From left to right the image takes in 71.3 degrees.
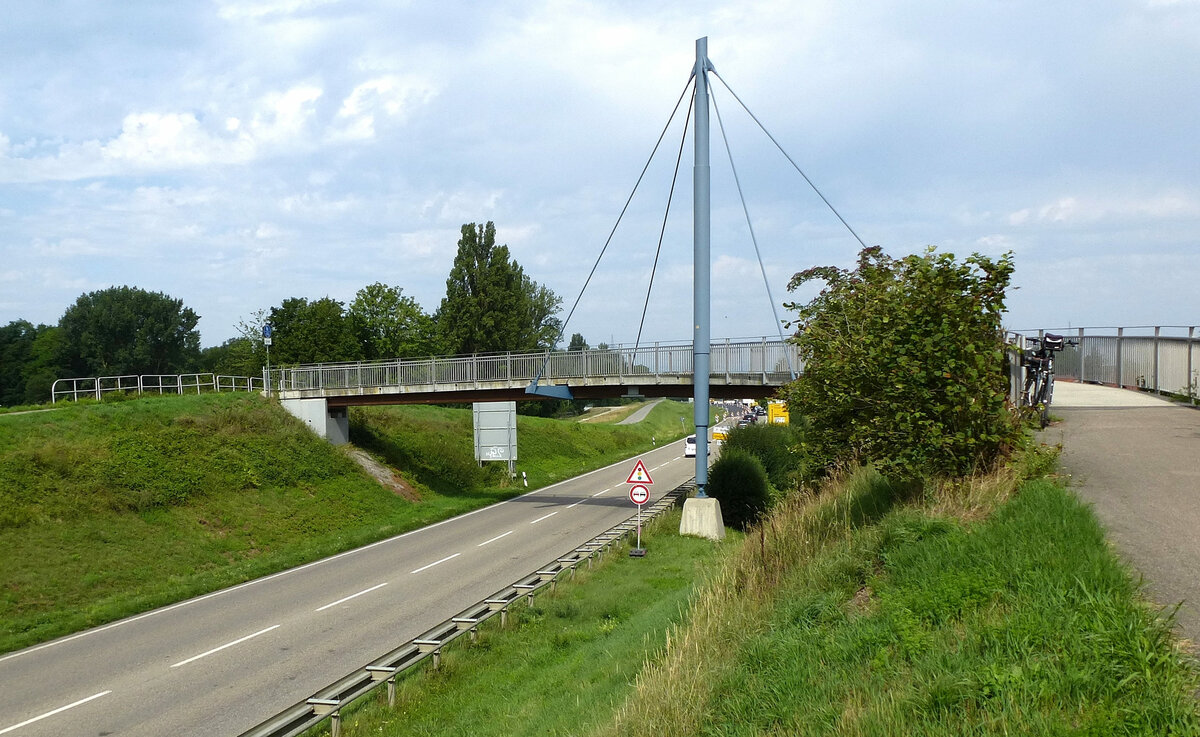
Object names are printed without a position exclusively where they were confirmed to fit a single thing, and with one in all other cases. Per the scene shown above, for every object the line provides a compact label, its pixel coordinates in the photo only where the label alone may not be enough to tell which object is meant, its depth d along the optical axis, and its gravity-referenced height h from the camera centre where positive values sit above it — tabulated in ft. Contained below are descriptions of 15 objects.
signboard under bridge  126.72 -12.59
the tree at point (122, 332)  309.83 +8.77
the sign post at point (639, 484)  75.51 -12.73
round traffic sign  75.21 -13.35
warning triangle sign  77.51 -12.05
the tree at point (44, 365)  281.95 -3.18
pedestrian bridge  97.35 -3.90
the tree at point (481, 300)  245.04 +14.57
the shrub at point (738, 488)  94.89 -16.43
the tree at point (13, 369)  284.41 -4.21
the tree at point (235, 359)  237.35 -2.10
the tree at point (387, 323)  226.58 +7.68
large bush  30.73 -1.18
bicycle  52.19 -1.74
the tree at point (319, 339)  190.08 +3.09
